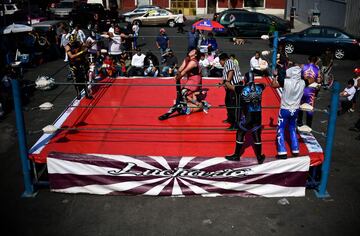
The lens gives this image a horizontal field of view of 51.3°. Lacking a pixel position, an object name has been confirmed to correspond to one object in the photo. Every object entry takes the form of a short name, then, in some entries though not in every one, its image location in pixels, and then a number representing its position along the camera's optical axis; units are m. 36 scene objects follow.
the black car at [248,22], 23.00
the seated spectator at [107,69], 12.29
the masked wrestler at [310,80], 7.83
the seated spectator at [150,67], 12.53
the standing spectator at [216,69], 12.55
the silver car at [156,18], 28.39
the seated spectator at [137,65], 12.75
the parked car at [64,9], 30.50
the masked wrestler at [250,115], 6.11
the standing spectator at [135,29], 20.28
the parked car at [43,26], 18.53
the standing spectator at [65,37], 15.11
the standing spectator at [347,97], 10.70
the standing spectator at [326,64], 12.26
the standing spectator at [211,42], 13.68
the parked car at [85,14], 27.60
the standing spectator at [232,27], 22.88
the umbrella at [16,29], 15.81
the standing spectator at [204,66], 12.42
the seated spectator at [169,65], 12.55
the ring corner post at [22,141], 5.98
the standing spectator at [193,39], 14.83
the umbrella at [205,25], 15.72
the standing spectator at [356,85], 10.89
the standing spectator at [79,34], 14.64
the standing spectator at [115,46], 12.91
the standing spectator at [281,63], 10.77
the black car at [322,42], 17.95
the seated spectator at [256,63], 10.80
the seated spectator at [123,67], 12.97
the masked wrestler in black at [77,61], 9.58
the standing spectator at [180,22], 25.59
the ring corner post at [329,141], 5.87
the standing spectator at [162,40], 14.67
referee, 7.52
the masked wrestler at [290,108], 6.22
